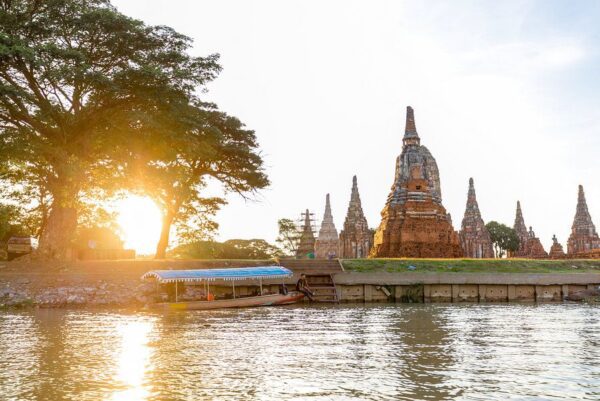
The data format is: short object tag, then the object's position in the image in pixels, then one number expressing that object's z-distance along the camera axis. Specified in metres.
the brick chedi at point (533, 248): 80.56
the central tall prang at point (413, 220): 49.66
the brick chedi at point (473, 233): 78.12
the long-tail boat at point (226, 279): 28.50
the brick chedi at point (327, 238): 73.75
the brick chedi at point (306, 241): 76.62
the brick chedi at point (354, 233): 76.50
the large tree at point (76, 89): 31.55
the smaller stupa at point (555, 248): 68.51
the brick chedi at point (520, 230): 91.27
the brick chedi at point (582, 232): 73.62
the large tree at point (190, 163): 34.22
